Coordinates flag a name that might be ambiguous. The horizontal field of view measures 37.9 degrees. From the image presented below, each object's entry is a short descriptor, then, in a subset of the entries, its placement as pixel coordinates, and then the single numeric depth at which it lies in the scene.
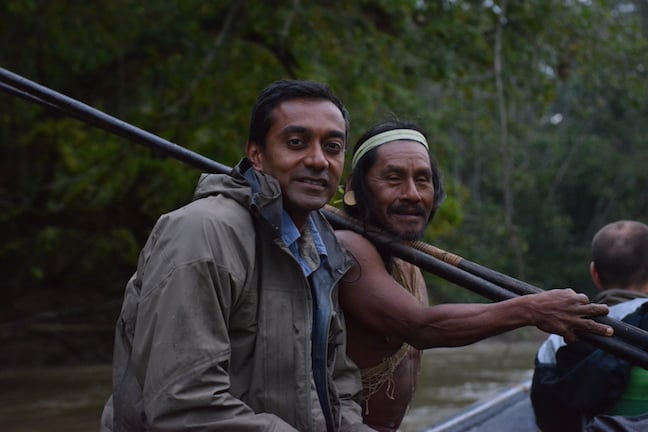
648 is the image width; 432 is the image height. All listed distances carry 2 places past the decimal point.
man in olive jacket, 1.81
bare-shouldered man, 2.30
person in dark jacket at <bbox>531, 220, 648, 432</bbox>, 2.75
